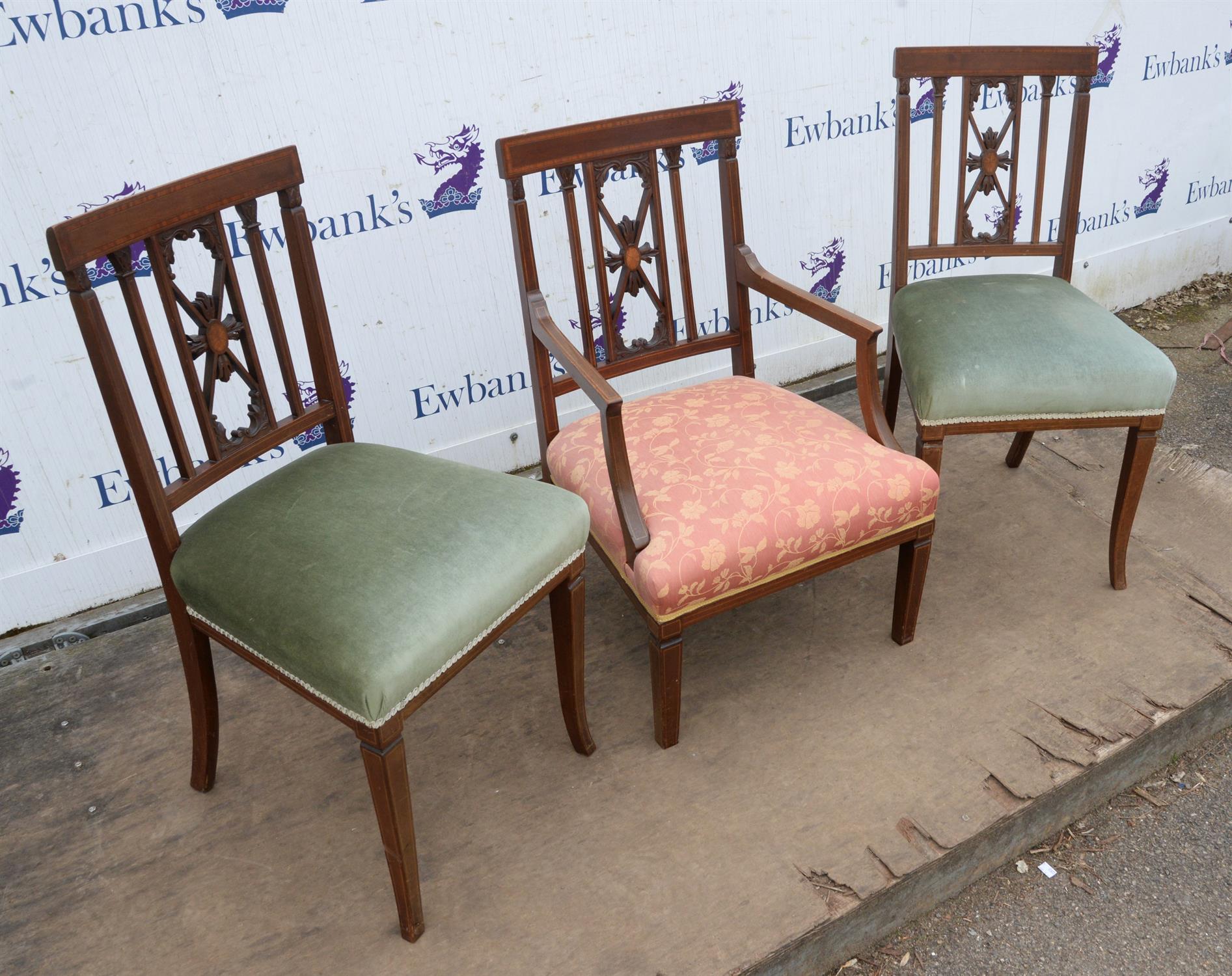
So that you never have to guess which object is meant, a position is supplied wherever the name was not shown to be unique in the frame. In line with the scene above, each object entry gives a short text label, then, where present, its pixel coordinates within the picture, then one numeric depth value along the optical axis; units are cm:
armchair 159
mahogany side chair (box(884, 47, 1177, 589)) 185
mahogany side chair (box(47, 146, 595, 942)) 132
